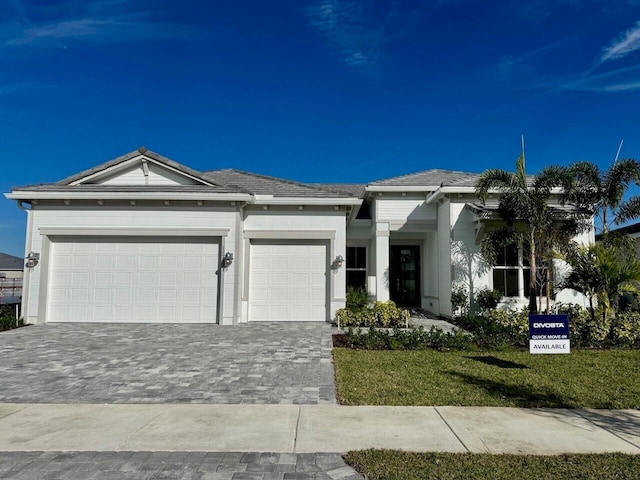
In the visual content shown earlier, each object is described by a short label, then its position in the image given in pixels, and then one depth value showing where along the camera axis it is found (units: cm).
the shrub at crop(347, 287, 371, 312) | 1288
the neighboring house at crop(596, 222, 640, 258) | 1611
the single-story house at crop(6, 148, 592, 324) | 1251
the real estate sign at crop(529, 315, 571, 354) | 767
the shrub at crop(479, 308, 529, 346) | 940
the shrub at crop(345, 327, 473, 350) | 888
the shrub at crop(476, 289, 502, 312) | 1298
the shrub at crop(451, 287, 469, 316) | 1335
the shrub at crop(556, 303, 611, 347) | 946
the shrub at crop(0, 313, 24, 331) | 1136
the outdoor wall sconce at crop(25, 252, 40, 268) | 1236
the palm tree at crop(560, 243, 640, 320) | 1000
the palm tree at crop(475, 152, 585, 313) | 1157
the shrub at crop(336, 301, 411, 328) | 1215
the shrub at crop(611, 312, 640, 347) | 941
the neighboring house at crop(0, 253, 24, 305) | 2578
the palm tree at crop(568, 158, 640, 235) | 1146
